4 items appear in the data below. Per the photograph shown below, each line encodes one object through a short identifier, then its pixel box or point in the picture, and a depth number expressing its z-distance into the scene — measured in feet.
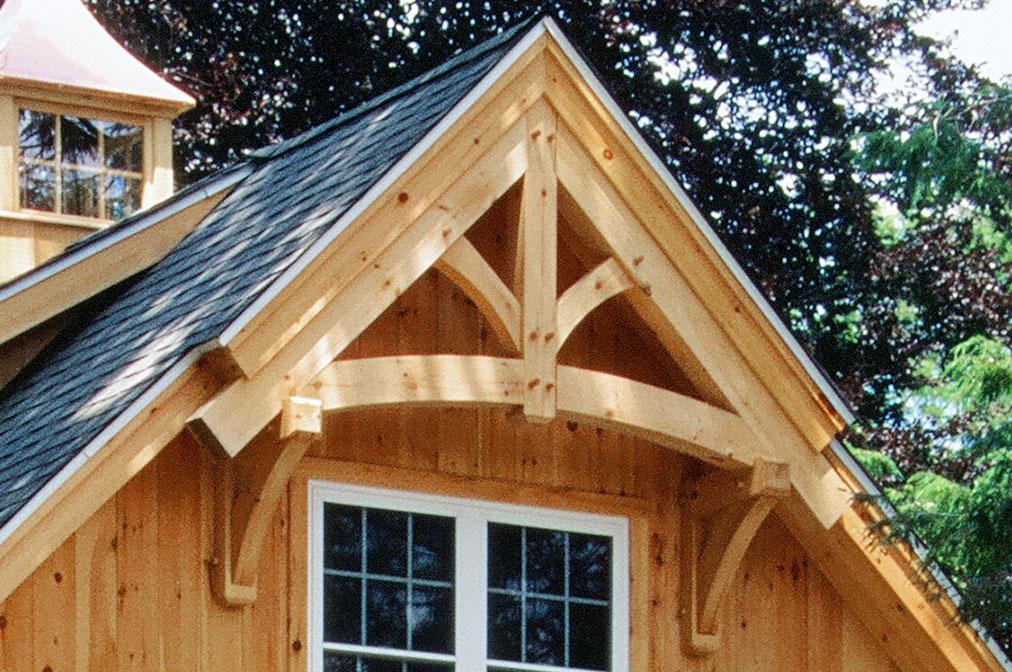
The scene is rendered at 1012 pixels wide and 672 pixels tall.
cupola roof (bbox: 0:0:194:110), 81.30
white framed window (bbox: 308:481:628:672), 58.68
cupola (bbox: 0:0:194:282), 78.96
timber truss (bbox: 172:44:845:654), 54.67
